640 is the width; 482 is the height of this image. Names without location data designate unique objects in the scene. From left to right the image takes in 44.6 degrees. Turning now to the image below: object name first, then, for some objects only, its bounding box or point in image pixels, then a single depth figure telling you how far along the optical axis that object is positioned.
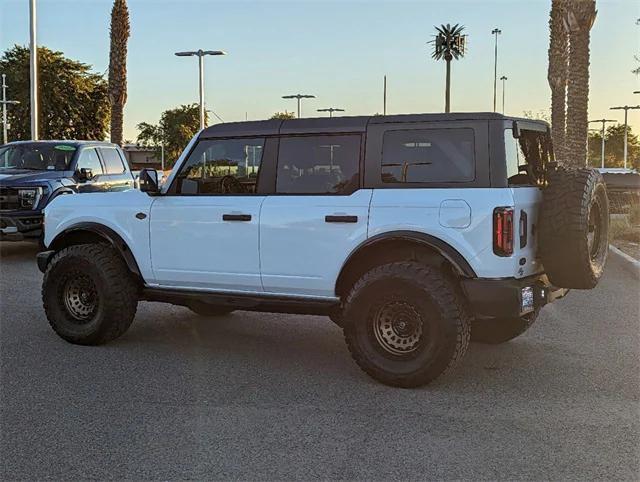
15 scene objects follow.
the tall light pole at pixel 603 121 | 72.94
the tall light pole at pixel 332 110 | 77.69
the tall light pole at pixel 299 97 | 62.17
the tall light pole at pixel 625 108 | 66.44
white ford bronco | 5.59
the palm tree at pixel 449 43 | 65.55
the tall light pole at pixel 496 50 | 91.06
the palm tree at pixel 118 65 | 30.32
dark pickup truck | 13.07
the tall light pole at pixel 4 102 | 54.12
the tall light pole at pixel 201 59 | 38.88
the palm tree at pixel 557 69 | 26.08
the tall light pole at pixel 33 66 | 24.31
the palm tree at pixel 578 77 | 19.42
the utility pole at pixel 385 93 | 87.56
